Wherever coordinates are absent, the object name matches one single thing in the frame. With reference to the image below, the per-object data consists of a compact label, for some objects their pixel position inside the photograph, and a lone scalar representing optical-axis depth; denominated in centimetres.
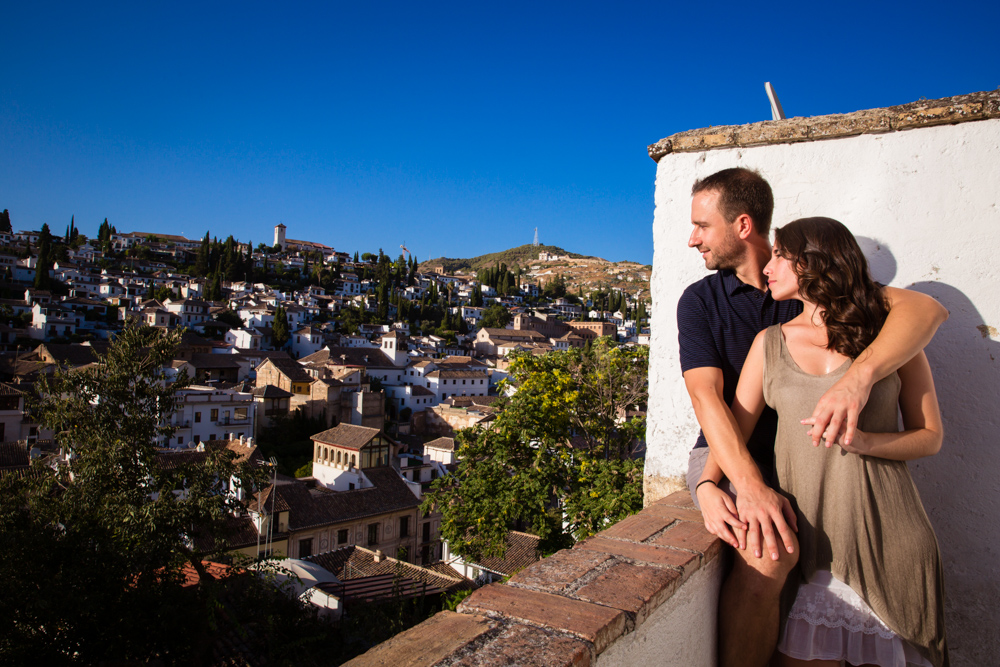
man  162
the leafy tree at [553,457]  688
